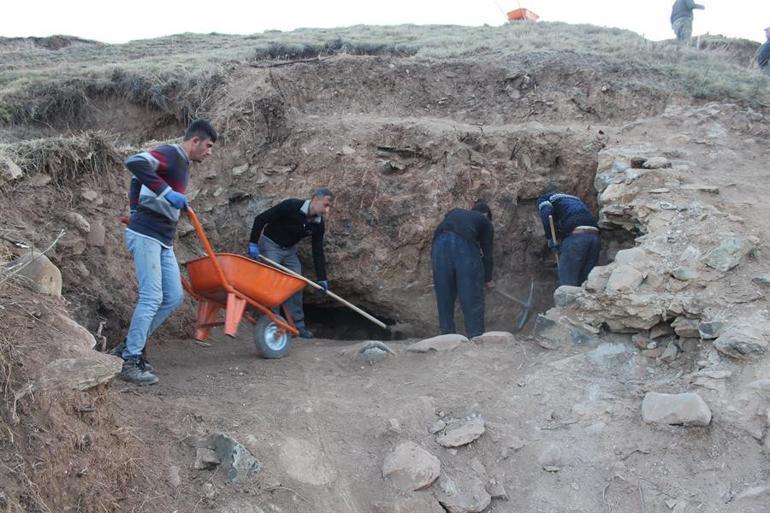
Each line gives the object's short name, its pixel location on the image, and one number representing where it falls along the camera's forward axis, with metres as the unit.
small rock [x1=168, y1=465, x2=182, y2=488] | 3.45
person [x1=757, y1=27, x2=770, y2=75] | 11.59
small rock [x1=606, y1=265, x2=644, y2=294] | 5.22
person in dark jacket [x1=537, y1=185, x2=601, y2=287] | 6.87
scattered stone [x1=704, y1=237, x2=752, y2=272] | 5.19
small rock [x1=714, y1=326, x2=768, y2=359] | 4.38
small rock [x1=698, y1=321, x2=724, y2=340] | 4.68
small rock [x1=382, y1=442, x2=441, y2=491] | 3.94
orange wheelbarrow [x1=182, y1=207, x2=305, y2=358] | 5.09
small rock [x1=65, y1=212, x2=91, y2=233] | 5.55
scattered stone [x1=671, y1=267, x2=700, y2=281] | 5.17
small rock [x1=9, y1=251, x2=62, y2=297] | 3.86
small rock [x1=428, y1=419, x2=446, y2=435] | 4.38
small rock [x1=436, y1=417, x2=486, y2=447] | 4.26
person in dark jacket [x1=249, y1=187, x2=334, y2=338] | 6.38
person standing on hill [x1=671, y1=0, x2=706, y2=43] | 12.90
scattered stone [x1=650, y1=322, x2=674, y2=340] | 5.07
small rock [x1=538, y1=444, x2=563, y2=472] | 4.10
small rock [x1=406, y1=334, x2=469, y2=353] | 5.55
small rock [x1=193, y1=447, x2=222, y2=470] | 3.62
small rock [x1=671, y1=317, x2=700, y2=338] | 4.84
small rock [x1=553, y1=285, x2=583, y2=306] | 5.57
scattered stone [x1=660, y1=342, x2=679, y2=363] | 4.89
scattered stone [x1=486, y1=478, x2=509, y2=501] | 3.97
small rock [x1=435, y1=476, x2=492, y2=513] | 3.86
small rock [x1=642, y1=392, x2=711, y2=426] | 4.06
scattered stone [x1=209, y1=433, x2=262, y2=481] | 3.63
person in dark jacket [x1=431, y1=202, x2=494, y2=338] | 6.65
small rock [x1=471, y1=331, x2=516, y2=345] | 5.56
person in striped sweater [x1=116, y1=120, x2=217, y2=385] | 4.44
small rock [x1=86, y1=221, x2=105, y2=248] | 5.69
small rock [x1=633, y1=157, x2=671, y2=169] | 6.97
